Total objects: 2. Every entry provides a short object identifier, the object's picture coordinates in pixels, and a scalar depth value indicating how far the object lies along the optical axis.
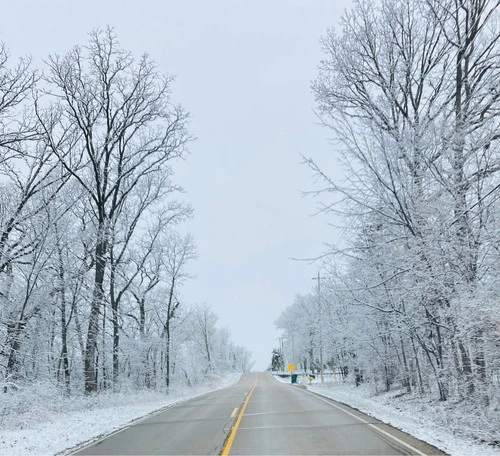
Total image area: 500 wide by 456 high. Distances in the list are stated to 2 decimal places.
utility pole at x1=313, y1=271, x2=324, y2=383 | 36.49
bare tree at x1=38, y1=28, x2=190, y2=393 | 20.80
